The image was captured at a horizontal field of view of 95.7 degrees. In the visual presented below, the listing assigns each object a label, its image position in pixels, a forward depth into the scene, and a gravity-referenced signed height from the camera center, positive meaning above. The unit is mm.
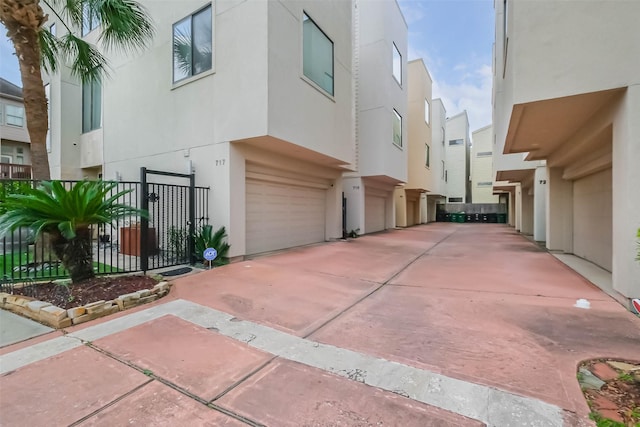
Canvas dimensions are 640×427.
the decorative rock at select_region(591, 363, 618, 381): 2465 -1409
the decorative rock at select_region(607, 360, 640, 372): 2574 -1406
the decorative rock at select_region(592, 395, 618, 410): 2082 -1409
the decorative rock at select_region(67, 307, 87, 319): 3586 -1251
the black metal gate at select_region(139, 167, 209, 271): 7027 -399
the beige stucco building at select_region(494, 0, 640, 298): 4012 +1845
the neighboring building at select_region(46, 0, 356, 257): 7051 +2915
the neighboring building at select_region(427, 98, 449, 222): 25648 +5081
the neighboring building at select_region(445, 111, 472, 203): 34312 +6411
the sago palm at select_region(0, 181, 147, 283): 3975 -34
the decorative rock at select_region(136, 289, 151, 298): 4357 -1231
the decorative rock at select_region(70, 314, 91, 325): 3582 -1341
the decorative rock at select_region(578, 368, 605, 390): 2338 -1410
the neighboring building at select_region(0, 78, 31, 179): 16984 +4833
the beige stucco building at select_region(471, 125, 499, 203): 32094 +5160
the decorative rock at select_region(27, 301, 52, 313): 3716 -1216
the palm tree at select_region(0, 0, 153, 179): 5730 +3944
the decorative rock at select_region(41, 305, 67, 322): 3506 -1234
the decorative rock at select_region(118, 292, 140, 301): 4129 -1224
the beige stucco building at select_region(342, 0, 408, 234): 13914 +5188
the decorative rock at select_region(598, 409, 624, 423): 1960 -1407
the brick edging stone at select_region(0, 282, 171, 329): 3548 -1276
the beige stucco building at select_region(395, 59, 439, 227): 20969 +5576
